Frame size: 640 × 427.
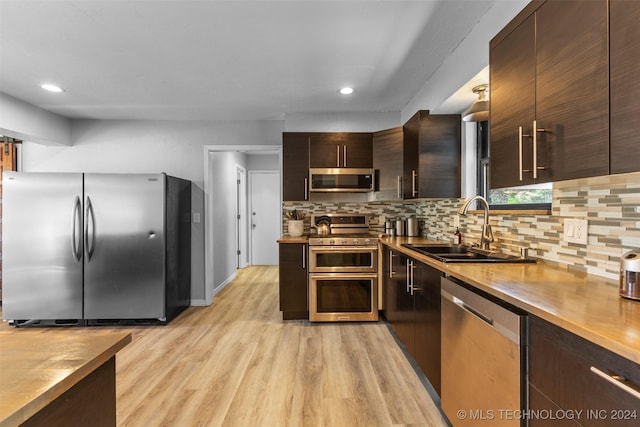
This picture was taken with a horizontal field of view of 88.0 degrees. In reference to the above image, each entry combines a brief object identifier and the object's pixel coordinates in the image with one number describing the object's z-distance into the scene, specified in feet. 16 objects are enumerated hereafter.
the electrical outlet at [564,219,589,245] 5.01
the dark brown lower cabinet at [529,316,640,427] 2.47
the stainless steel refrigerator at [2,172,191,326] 11.05
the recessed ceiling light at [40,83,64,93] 10.05
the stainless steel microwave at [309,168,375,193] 12.46
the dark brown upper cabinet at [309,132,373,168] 12.49
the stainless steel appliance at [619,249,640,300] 3.59
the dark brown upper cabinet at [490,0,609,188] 3.46
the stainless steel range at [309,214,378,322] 11.32
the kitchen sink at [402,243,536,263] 6.09
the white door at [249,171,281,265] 22.47
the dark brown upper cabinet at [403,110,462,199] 9.49
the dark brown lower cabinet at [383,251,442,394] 6.44
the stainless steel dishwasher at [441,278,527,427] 3.75
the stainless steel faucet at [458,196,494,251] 7.20
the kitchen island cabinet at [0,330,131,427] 1.87
